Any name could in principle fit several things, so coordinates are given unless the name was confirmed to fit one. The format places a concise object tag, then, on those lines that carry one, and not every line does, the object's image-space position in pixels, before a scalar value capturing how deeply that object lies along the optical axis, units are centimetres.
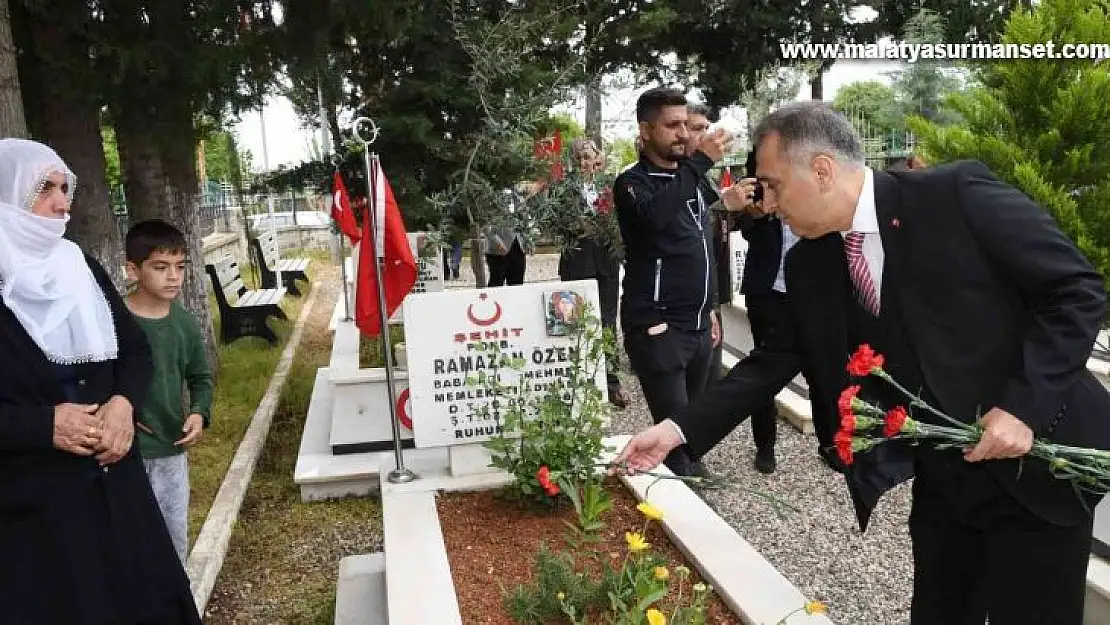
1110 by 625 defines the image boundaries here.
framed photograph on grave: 377
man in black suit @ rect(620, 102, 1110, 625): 160
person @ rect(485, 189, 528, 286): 740
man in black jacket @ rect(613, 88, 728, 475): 356
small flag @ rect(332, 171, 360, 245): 583
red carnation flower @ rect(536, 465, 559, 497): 231
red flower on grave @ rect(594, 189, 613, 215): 517
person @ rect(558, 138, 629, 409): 498
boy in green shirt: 303
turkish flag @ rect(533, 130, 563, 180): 486
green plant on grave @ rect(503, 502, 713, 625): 231
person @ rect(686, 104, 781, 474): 423
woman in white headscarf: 210
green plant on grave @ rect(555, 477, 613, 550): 273
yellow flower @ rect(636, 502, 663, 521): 223
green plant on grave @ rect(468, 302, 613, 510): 314
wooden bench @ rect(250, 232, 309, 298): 1140
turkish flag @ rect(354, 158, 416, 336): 411
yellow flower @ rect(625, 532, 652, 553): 212
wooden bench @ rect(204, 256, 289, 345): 834
